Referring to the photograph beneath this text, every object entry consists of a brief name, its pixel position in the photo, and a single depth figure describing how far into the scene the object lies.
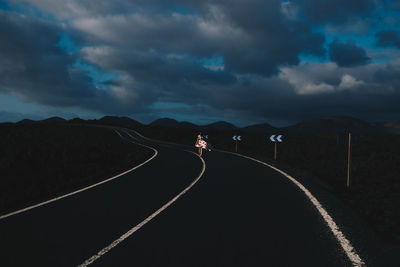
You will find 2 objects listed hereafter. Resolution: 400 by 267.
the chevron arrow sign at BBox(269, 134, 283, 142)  18.30
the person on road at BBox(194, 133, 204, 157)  22.08
